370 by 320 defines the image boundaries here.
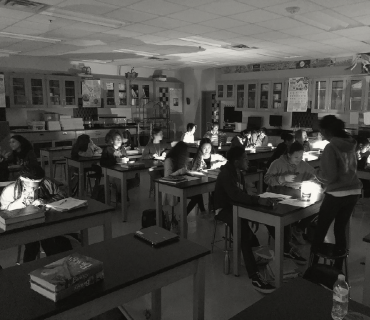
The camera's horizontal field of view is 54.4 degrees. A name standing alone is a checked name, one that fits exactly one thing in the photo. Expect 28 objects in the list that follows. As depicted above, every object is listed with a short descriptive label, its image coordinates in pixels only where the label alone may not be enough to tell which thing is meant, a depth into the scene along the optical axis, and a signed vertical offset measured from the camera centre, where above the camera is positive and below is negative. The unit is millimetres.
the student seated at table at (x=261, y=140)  7703 -726
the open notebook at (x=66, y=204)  2892 -798
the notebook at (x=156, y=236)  2137 -793
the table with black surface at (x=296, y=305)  1460 -839
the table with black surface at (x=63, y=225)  2508 -890
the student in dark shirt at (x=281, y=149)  5234 -620
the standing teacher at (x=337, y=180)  3010 -623
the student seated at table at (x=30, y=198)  2922 -772
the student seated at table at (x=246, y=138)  7371 -660
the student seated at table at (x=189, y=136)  7820 -660
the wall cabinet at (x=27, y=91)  8492 +367
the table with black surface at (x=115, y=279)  1518 -828
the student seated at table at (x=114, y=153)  5338 -739
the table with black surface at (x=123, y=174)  4855 -924
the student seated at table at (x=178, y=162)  4605 -719
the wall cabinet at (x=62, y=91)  9031 +382
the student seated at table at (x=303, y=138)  6487 -591
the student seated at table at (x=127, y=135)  8127 -688
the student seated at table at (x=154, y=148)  5933 -695
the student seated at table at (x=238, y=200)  3115 -831
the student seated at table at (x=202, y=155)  4805 -654
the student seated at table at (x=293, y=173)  3926 -747
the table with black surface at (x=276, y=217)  2994 -958
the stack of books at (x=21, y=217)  2480 -778
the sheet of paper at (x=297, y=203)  3168 -863
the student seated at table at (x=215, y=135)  7895 -655
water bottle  1445 -798
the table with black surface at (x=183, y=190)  3980 -953
